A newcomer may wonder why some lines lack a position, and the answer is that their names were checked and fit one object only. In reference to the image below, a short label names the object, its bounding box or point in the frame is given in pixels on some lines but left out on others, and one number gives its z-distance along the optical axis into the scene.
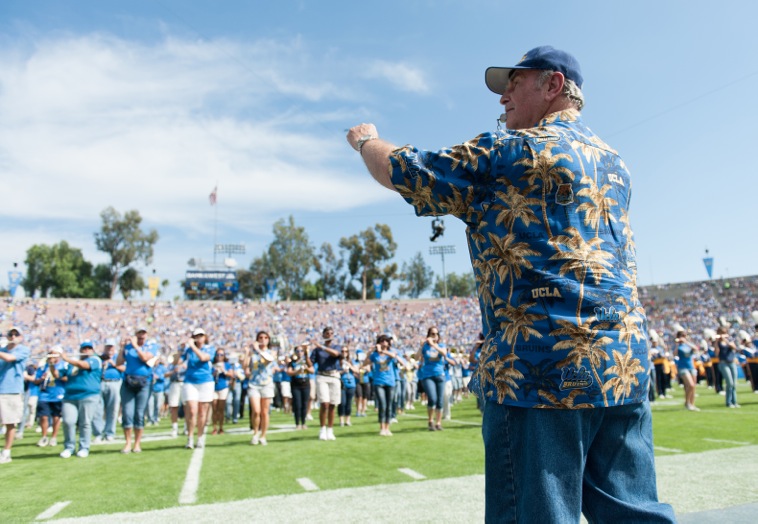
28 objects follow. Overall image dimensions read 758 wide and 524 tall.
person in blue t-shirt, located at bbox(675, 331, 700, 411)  13.64
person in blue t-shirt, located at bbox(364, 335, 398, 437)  11.55
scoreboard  70.94
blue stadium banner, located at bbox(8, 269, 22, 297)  61.00
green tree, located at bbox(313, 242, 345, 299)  83.88
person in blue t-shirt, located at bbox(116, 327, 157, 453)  9.91
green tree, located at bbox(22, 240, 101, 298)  74.94
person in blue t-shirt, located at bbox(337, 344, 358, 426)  14.34
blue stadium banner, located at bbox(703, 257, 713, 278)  60.10
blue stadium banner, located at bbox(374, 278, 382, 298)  76.25
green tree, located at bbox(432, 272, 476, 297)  96.88
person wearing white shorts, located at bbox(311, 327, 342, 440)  10.96
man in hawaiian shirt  1.67
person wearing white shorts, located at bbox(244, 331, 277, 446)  10.49
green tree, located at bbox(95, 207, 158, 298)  74.94
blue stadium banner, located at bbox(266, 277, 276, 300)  77.00
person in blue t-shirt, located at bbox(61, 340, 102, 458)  9.53
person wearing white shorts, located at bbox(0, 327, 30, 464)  9.05
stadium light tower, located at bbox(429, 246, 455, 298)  85.25
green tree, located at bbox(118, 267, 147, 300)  75.50
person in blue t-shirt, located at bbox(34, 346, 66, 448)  11.44
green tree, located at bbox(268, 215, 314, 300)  80.38
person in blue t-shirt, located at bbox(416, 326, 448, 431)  11.57
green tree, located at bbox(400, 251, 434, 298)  95.94
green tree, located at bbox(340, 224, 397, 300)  81.00
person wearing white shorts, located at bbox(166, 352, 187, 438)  12.83
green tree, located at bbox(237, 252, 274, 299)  82.00
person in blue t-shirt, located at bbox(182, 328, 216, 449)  9.98
